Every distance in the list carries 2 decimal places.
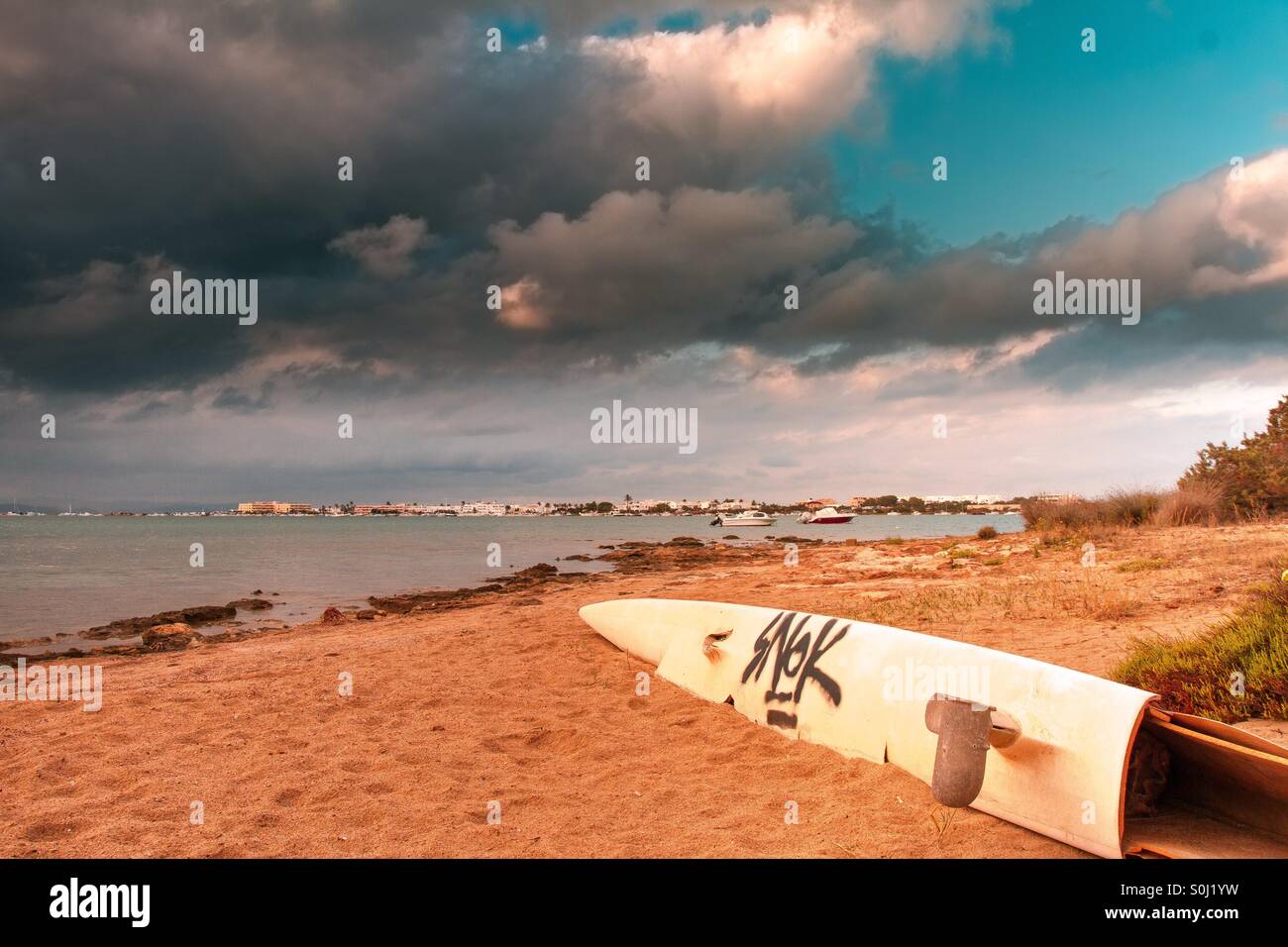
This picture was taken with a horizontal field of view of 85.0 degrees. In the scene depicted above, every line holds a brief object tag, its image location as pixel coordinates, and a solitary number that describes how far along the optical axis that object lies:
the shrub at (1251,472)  16.19
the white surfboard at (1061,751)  3.05
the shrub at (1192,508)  15.65
